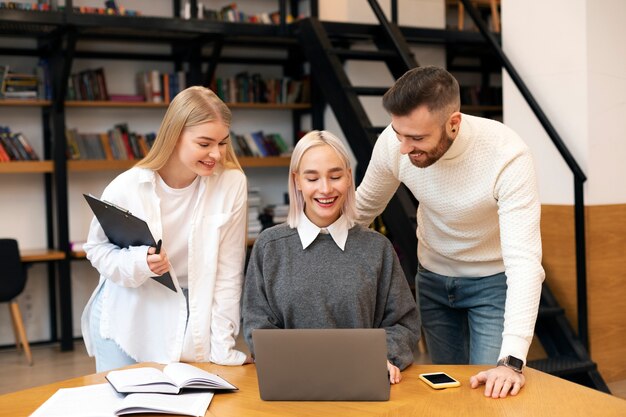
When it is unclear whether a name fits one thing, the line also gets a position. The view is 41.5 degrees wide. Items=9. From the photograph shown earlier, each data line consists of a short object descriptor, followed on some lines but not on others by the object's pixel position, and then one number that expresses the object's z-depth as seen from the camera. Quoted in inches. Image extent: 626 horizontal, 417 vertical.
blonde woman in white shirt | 98.0
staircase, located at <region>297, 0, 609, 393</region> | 164.9
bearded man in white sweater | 87.6
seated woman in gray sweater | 89.5
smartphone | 81.8
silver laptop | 75.4
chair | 216.5
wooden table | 74.9
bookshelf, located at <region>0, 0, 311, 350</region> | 224.4
